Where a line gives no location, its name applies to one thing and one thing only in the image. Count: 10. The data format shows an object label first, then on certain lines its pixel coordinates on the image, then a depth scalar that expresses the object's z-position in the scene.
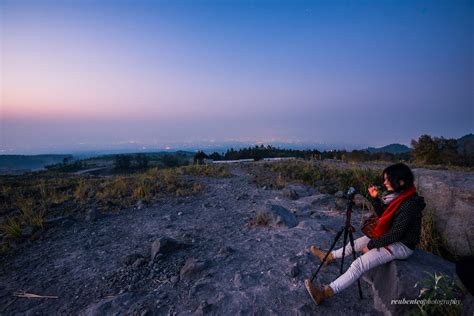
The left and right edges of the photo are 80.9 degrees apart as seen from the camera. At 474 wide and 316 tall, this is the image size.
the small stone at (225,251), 4.75
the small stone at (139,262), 4.51
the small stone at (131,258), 4.65
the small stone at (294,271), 3.95
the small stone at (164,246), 4.80
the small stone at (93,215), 6.95
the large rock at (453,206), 4.11
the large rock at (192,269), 4.16
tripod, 3.49
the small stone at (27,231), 5.96
